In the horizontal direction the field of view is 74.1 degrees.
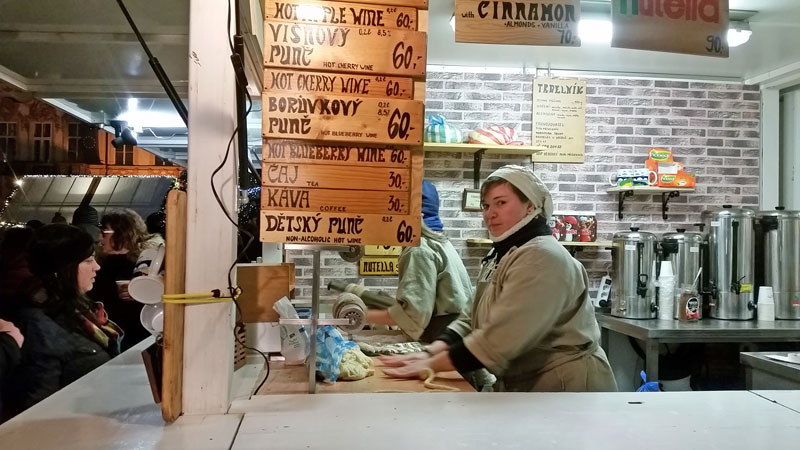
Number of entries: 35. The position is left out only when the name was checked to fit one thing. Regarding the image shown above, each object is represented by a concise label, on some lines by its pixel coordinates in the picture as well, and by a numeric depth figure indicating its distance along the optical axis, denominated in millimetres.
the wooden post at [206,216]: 1205
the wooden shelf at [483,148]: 3936
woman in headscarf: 1606
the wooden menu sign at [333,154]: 1250
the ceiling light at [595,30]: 3273
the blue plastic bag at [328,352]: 1566
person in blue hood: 2553
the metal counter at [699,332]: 3283
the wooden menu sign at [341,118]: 1237
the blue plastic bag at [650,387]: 2410
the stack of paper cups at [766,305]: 3629
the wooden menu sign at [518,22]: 1995
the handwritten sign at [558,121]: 4273
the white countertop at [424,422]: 1050
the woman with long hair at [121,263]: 3131
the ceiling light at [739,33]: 3277
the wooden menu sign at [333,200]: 1251
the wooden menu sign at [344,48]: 1239
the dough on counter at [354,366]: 1612
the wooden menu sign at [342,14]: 1238
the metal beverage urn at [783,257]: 3678
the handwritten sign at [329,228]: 1258
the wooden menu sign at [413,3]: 1287
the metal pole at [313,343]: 1403
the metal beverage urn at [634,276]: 3725
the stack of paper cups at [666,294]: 3703
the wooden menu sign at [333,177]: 1248
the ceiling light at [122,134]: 4359
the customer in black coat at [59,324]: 2289
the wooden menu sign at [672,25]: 2076
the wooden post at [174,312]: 1148
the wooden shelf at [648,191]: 4138
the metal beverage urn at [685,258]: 3807
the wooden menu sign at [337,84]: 1243
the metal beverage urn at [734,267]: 3682
